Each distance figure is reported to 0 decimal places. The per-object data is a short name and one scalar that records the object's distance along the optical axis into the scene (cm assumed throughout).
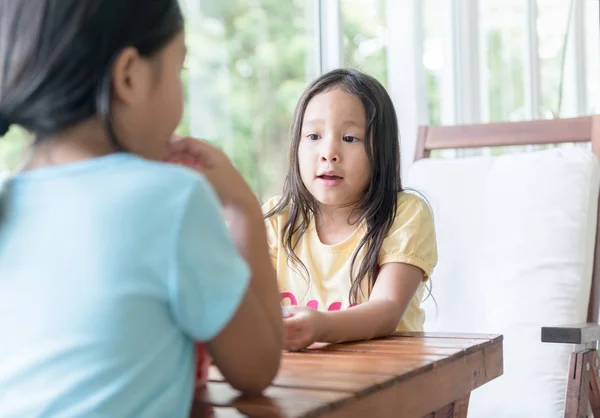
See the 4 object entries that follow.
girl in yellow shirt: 185
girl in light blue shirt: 115
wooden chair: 198
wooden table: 133
